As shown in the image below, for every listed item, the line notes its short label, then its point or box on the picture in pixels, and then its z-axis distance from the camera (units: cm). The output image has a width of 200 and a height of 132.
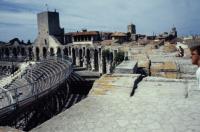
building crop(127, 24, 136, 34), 7850
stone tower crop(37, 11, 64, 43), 6519
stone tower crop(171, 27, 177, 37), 7762
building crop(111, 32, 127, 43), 6457
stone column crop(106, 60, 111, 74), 4994
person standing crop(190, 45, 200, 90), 554
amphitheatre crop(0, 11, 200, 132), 605
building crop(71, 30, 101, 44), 6275
